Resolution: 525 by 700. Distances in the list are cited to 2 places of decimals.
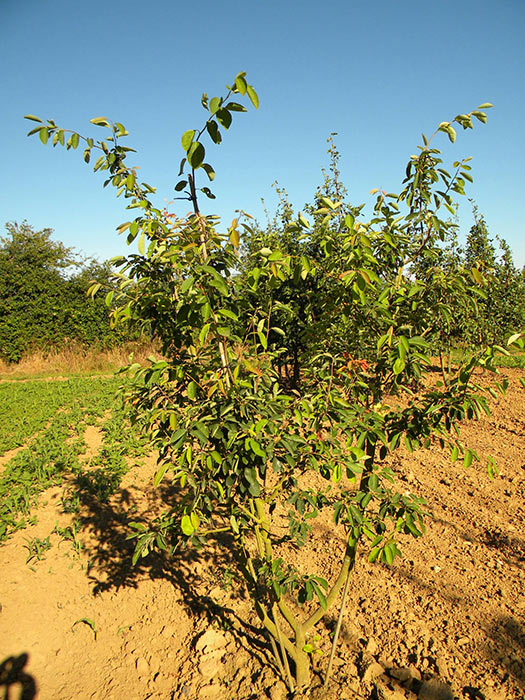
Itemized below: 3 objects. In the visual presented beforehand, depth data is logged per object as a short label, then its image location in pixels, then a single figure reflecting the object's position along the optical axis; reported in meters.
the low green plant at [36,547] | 3.47
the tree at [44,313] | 11.67
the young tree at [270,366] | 1.55
